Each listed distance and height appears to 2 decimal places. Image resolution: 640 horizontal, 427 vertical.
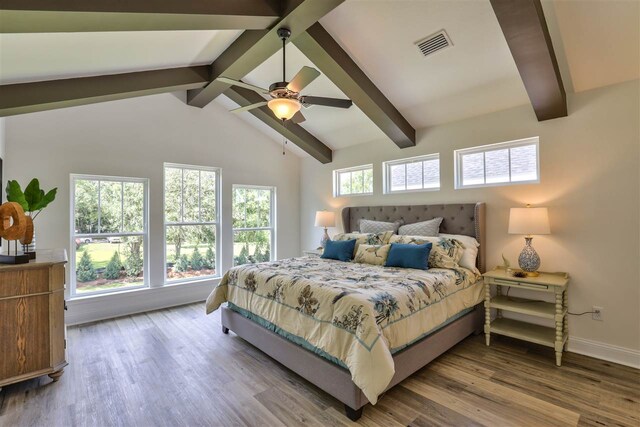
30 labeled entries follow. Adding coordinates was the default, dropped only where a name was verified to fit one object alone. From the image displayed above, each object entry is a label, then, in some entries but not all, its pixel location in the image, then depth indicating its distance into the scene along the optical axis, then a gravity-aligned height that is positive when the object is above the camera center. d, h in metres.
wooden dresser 2.39 -0.83
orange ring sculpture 2.42 -0.03
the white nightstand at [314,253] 4.92 -0.63
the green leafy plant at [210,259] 5.26 -0.75
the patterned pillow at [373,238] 4.08 -0.33
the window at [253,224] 5.60 -0.16
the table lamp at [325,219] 5.43 -0.08
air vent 2.88 +1.65
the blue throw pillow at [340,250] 4.03 -0.47
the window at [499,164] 3.50 +0.59
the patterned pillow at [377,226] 4.48 -0.18
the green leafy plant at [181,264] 4.93 -0.78
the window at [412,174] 4.38 +0.60
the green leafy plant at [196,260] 5.10 -0.73
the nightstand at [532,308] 2.83 -0.96
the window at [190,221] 4.84 -0.09
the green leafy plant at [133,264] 4.50 -0.70
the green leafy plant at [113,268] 4.34 -0.73
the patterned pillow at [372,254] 3.70 -0.50
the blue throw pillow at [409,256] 3.32 -0.48
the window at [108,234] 4.11 -0.24
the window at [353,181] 5.24 +0.60
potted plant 2.67 +0.16
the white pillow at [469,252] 3.48 -0.46
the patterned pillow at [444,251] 3.37 -0.43
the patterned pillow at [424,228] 4.00 -0.20
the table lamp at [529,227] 3.03 -0.15
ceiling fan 2.46 +1.03
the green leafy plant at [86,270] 4.14 -0.72
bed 2.10 -0.86
